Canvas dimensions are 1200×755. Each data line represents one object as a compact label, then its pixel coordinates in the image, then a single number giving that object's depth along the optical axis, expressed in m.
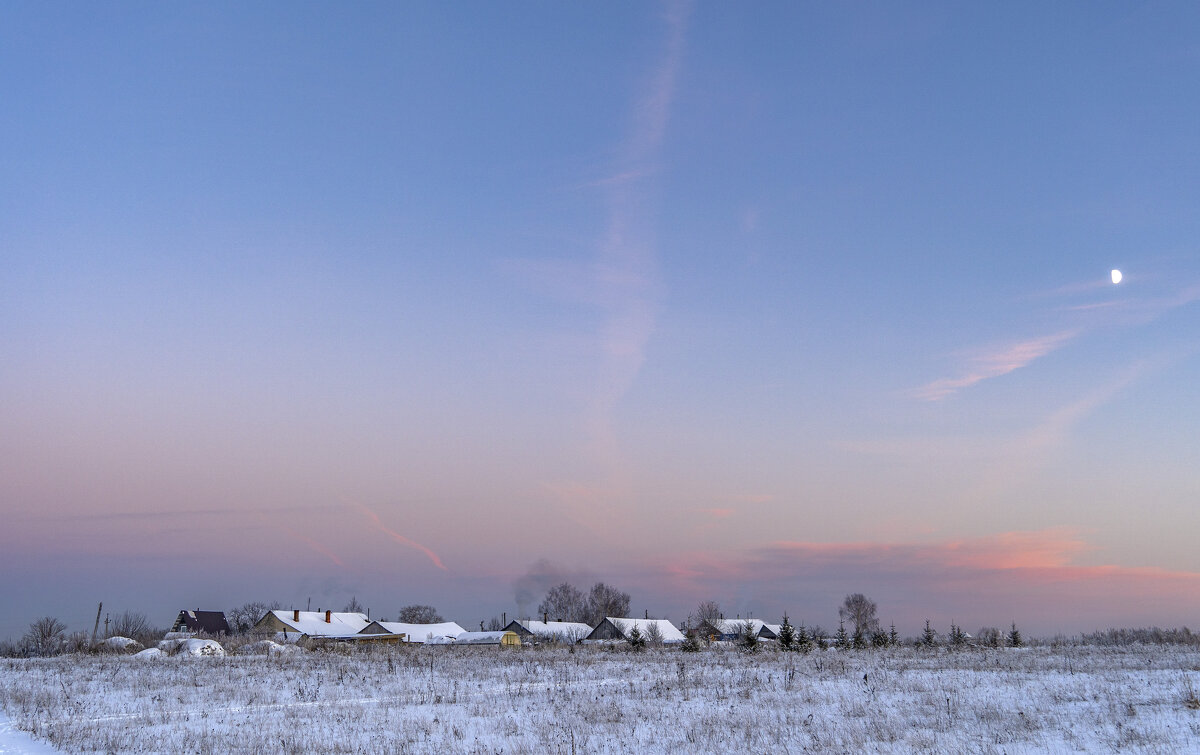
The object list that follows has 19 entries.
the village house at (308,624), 116.62
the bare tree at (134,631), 86.53
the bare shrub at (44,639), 58.78
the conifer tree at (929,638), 69.54
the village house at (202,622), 123.67
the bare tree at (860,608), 174.68
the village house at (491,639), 111.44
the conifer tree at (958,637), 71.05
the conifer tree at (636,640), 60.41
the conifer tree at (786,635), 61.94
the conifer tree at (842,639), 66.81
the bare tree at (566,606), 180.50
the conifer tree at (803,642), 58.68
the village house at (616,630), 117.38
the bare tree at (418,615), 180.69
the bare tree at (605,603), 179.29
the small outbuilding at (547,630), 109.58
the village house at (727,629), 110.07
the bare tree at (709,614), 129.75
